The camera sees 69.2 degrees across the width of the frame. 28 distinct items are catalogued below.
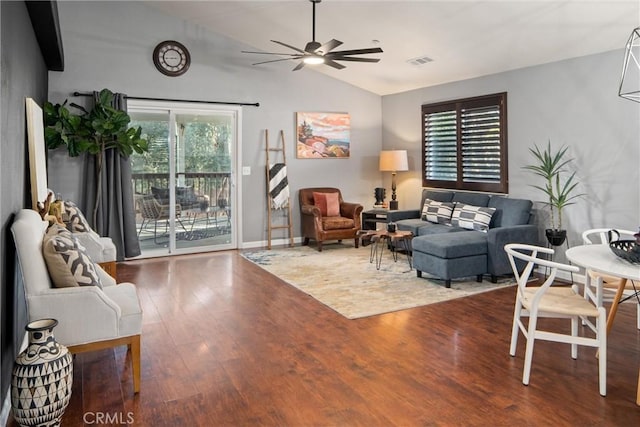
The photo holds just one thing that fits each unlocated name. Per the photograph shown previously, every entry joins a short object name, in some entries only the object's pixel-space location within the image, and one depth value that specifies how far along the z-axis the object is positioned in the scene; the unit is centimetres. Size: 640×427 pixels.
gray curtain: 612
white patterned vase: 210
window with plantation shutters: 615
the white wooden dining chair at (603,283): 312
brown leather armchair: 711
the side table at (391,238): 574
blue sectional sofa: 500
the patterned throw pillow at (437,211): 634
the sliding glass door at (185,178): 667
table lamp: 756
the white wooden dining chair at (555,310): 268
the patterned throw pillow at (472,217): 572
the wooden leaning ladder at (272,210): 745
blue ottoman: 494
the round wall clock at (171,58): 656
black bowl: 259
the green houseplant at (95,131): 559
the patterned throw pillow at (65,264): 263
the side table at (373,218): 734
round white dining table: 244
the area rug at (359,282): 444
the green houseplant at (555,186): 513
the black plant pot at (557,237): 506
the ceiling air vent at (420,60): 627
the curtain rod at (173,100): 609
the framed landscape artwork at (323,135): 776
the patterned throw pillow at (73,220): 462
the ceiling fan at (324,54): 469
